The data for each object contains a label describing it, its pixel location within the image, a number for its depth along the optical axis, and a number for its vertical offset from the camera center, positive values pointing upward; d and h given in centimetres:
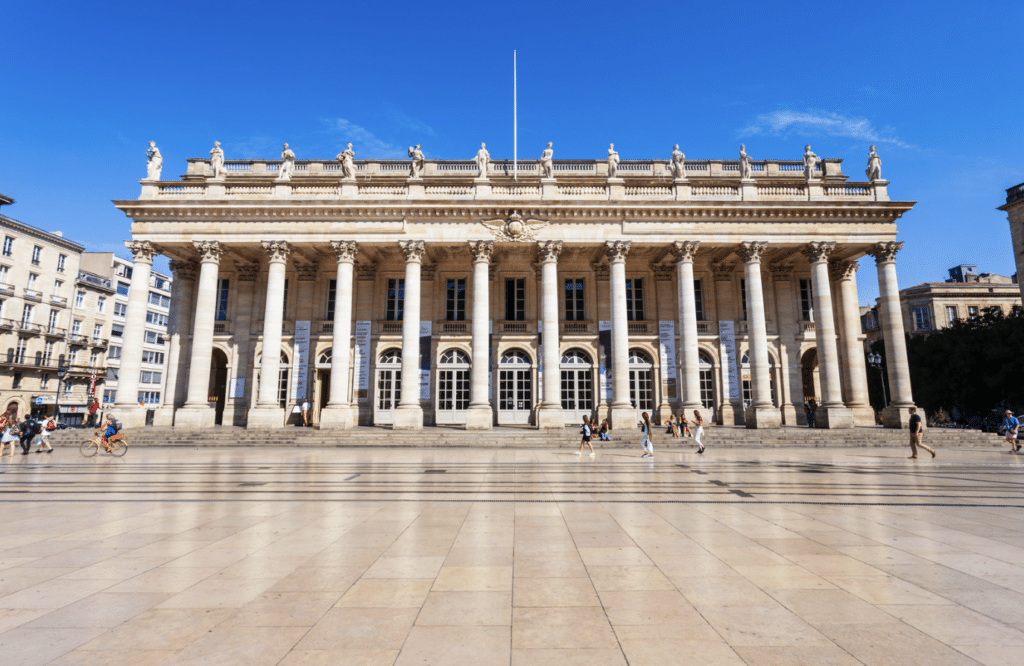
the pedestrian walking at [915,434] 1641 -92
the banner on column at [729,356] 2872 +275
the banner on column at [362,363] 2891 +242
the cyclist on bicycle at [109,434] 1702 -89
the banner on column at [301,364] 2903 +238
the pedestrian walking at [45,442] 1871 -125
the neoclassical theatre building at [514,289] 2608 +648
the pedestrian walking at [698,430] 1838 -87
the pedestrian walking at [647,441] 1775 -120
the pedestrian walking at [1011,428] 1903 -88
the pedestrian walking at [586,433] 1865 -97
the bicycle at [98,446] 1722 -134
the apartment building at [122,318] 5347 +984
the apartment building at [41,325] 4212 +710
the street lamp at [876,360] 3391 +300
